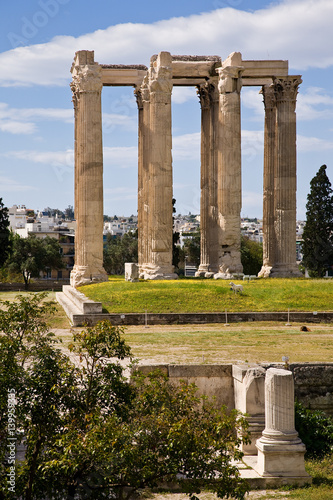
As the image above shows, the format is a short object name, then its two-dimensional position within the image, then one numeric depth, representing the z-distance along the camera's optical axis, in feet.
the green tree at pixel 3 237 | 220.43
